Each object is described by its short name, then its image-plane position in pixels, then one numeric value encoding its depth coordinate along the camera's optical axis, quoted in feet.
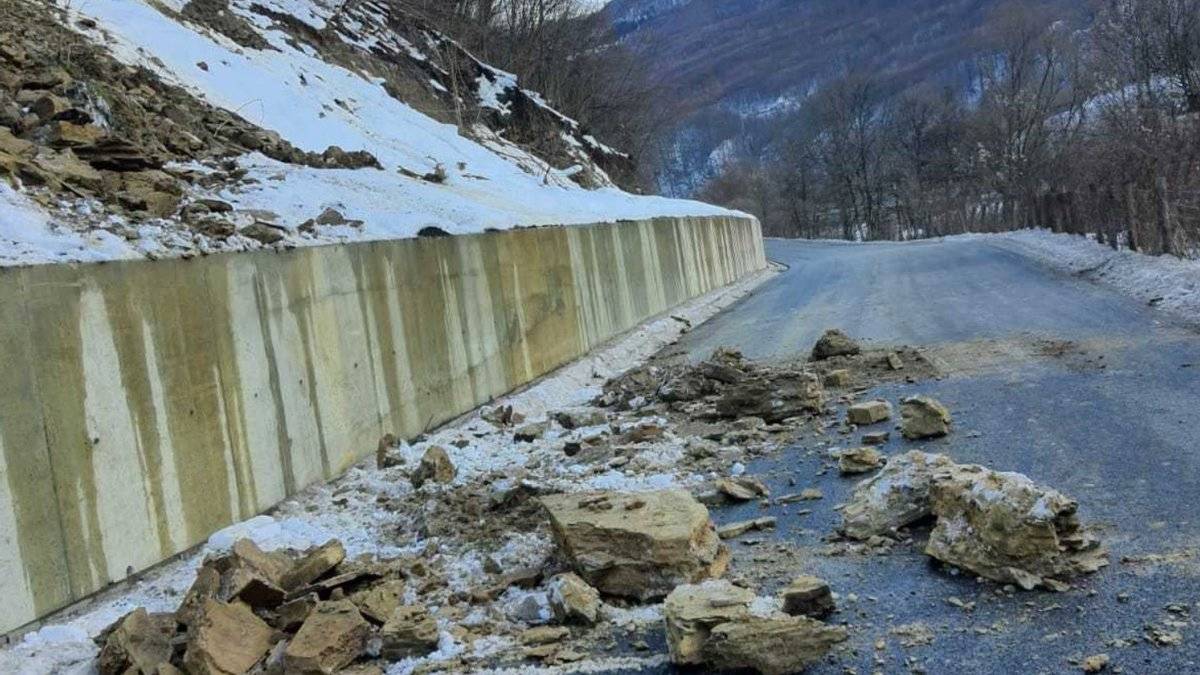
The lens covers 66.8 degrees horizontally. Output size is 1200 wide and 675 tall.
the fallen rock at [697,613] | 11.59
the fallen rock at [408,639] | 12.76
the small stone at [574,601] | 13.21
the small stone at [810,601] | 12.55
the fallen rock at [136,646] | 12.03
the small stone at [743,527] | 16.65
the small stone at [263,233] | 21.17
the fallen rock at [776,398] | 25.02
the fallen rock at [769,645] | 11.20
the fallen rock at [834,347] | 33.27
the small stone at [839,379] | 28.30
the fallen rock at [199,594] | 12.74
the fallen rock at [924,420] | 21.20
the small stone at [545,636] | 12.89
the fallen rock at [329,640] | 11.96
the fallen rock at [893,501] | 15.40
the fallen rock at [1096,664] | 10.30
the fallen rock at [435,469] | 20.52
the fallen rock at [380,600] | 13.35
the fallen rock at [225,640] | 11.83
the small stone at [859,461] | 19.21
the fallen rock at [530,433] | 25.32
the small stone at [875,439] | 21.17
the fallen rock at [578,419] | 26.73
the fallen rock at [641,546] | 13.89
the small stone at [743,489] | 18.70
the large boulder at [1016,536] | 12.82
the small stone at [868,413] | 23.13
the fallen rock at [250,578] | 13.14
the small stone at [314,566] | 14.15
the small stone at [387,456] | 22.11
